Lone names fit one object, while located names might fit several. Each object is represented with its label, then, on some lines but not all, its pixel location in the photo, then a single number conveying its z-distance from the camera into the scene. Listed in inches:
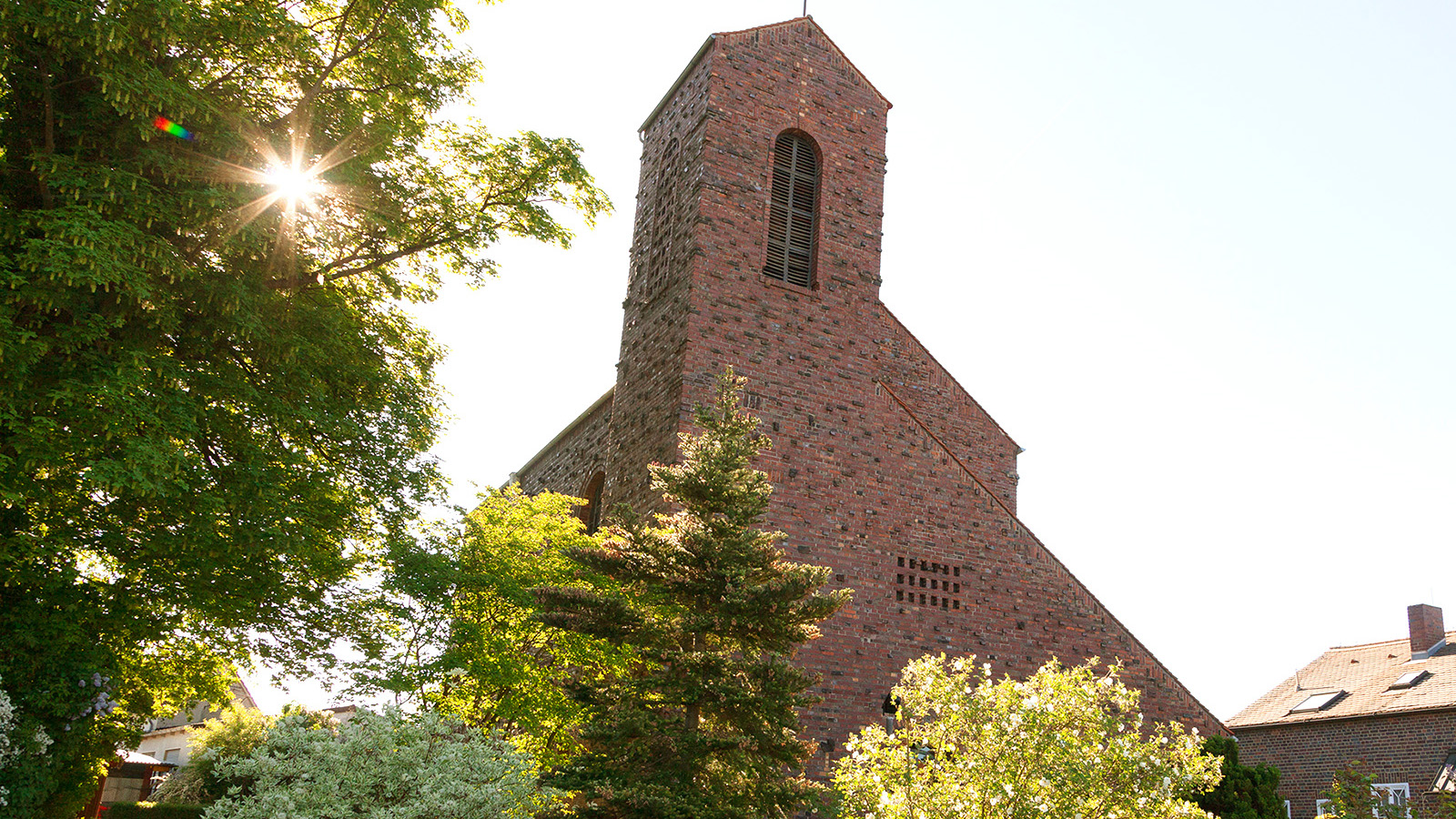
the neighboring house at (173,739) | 1737.2
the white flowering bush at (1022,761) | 425.4
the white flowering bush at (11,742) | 439.2
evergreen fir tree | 458.6
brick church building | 716.7
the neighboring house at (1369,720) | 943.0
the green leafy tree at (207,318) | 426.0
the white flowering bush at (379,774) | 408.5
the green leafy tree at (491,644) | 592.1
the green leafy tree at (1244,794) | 650.2
